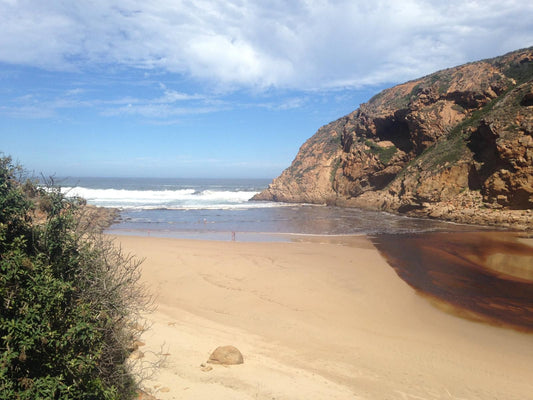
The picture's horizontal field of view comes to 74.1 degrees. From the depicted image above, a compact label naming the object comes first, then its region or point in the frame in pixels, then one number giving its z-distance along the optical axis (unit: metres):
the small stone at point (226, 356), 5.30
